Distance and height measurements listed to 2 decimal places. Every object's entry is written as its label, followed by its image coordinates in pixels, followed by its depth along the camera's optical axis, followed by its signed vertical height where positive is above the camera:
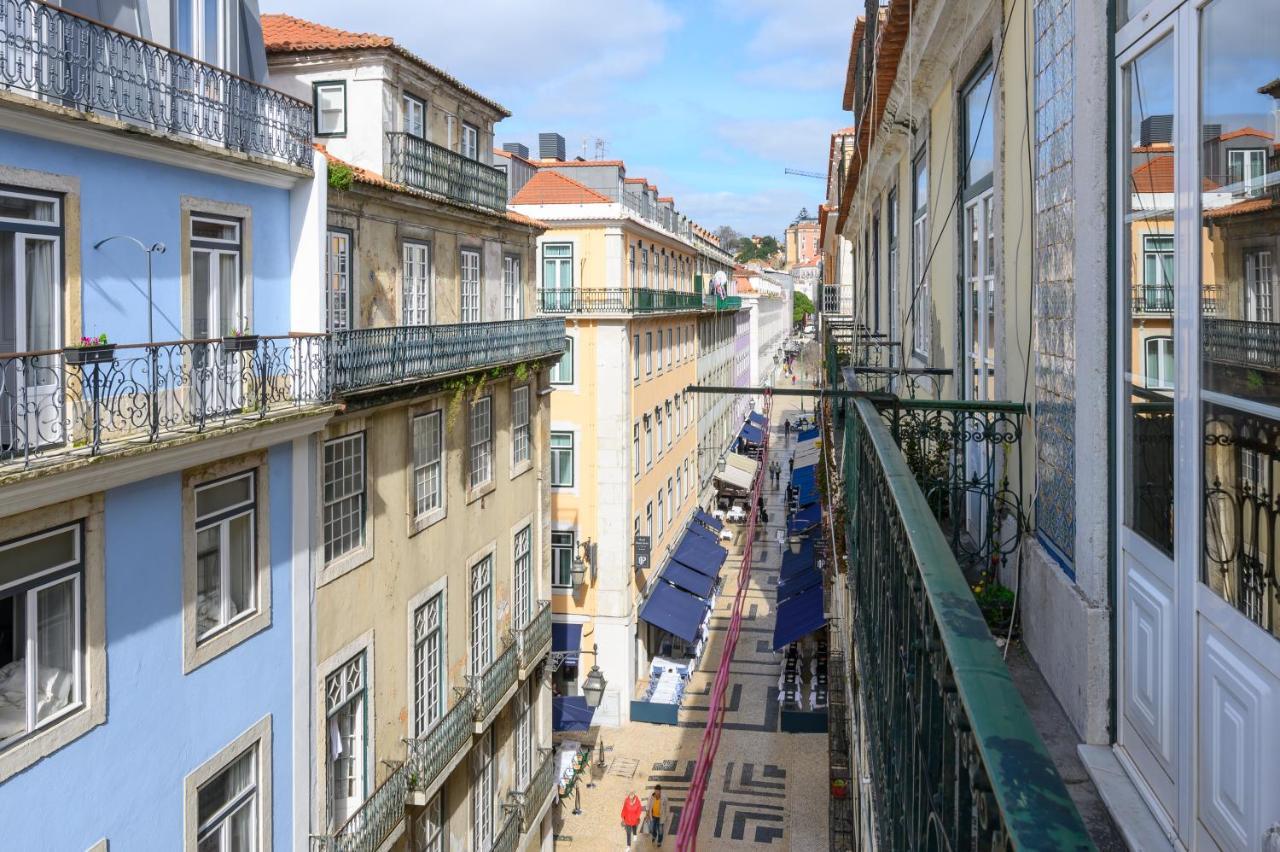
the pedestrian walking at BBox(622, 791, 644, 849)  20.00 -8.26
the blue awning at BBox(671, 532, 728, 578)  33.75 -5.74
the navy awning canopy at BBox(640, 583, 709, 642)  28.80 -6.51
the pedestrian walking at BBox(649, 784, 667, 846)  19.92 -8.32
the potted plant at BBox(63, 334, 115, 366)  7.64 +0.26
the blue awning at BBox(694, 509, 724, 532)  39.59 -5.36
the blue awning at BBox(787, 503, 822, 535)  33.59 -4.60
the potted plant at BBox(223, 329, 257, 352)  9.50 +0.41
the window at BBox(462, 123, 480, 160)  17.03 +4.01
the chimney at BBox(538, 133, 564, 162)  35.97 +8.14
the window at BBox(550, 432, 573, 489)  27.39 -2.04
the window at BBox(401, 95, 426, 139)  14.74 +3.85
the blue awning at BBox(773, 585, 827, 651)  24.89 -5.85
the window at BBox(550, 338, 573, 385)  27.28 +0.27
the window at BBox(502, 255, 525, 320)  18.42 +1.67
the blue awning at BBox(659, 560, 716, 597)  31.77 -6.08
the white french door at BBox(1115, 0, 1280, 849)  2.38 -0.14
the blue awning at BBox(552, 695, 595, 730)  24.06 -7.72
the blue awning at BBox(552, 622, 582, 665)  27.16 -6.65
